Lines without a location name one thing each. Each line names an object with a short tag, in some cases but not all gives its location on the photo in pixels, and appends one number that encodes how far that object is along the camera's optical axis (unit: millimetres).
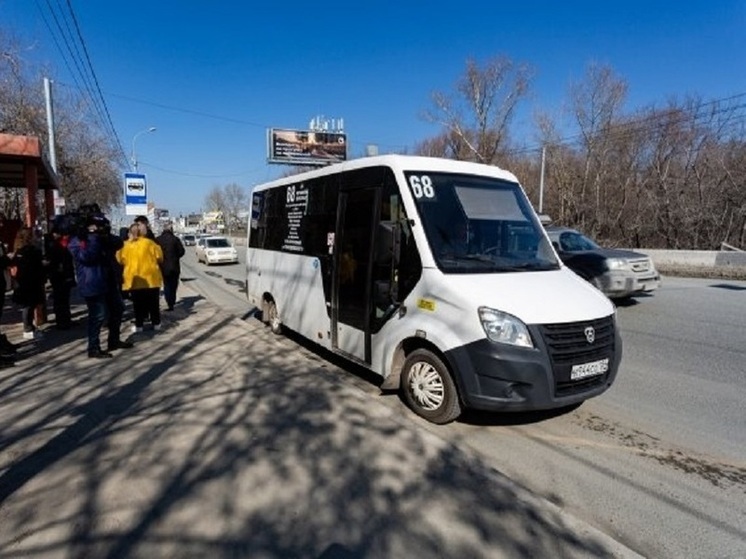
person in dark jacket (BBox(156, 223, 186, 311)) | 10578
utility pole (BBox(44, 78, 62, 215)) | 18031
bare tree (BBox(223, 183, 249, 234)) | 105000
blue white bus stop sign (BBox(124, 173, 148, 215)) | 15562
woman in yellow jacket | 8047
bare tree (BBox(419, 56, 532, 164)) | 39969
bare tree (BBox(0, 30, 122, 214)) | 23034
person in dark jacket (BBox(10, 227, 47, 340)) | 7629
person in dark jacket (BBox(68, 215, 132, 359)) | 6387
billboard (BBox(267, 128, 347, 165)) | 49262
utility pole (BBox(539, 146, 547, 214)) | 32312
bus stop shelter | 8633
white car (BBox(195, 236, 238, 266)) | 28438
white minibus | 3984
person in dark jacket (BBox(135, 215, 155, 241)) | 8481
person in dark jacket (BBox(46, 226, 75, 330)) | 8375
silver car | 10195
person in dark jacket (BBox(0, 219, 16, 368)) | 6284
